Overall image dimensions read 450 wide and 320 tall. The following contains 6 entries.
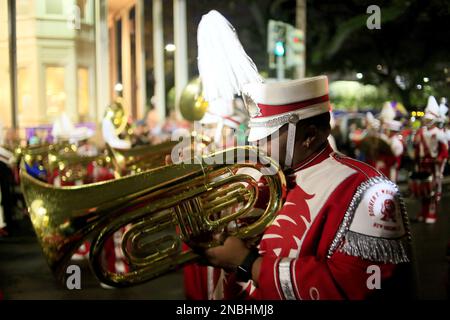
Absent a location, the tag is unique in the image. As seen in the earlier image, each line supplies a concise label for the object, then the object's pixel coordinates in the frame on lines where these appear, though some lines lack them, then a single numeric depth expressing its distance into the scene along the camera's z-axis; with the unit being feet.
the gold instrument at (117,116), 22.25
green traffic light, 23.87
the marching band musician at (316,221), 6.53
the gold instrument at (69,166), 20.51
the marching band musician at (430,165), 30.27
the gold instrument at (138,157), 13.78
